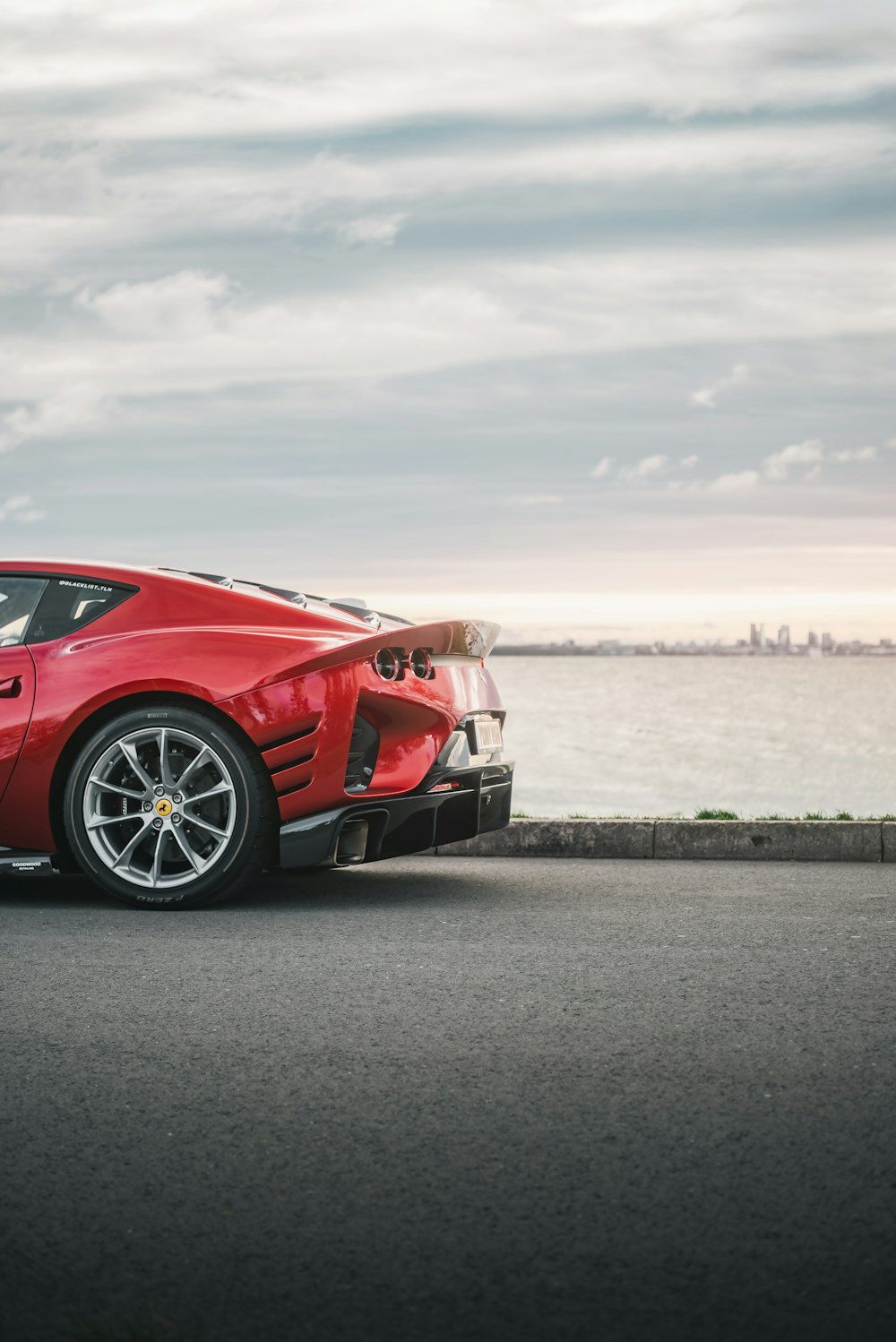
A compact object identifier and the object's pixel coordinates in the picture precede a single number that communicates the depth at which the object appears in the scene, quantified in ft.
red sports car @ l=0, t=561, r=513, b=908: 20.34
